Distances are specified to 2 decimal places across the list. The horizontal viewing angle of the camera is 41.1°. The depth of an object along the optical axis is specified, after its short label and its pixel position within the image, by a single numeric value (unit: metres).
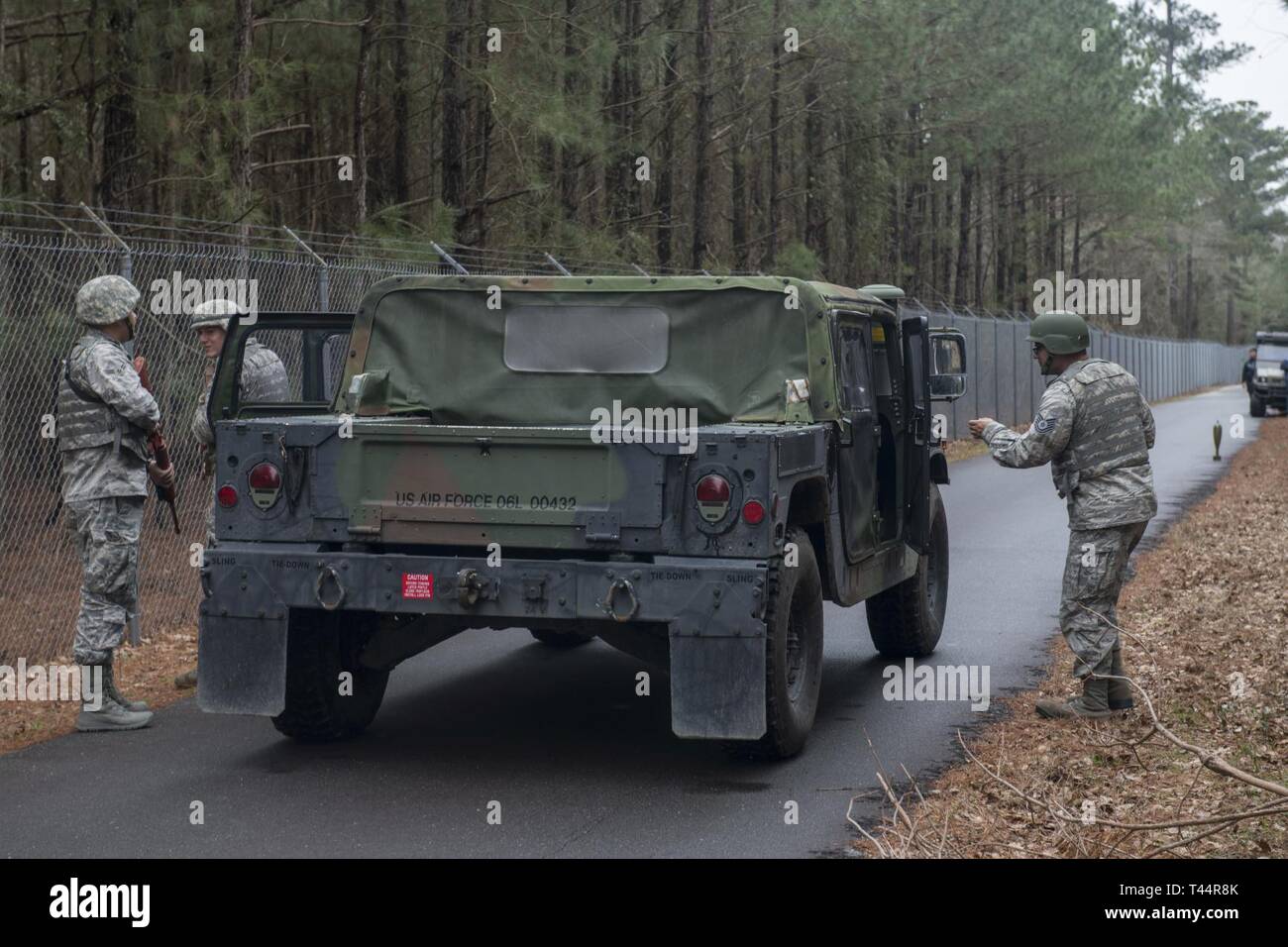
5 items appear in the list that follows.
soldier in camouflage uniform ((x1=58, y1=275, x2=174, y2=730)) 8.18
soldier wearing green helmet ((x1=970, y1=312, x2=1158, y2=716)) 8.19
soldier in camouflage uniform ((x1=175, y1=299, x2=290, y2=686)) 8.99
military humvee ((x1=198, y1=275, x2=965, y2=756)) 6.81
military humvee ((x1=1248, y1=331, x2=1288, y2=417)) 46.88
